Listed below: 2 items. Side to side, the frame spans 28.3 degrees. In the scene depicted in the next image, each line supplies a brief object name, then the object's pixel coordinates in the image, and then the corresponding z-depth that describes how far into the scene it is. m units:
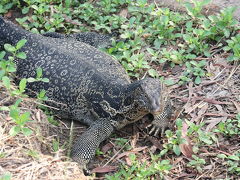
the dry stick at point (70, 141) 4.93
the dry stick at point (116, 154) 5.02
